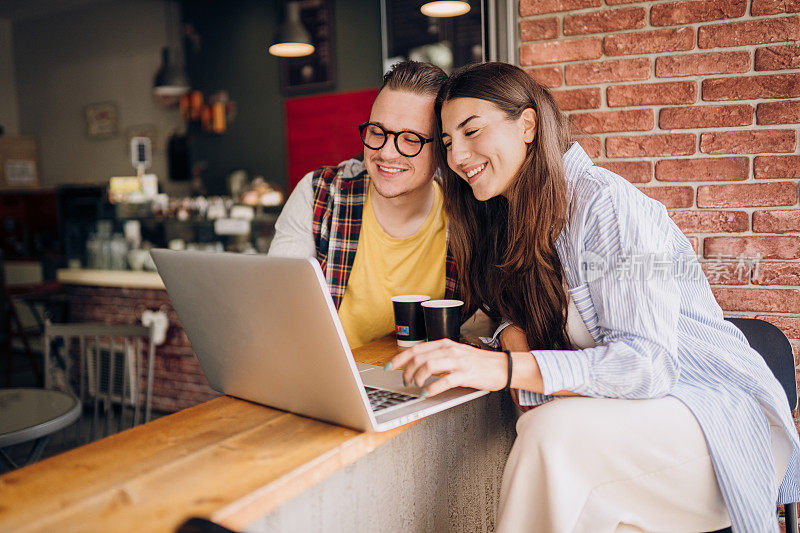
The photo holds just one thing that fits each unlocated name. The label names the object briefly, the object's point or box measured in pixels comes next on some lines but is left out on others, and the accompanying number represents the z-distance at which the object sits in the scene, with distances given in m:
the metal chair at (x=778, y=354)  1.46
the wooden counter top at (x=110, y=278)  3.97
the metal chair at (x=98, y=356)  2.27
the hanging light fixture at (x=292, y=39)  4.56
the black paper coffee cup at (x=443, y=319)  1.38
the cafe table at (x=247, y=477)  0.74
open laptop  0.87
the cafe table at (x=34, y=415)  1.80
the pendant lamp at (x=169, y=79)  5.66
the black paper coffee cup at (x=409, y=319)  1.47
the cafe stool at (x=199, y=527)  0.60
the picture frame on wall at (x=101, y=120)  6.77
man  1.67
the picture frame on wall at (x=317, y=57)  5.35
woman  1.06
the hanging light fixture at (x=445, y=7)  3.59
